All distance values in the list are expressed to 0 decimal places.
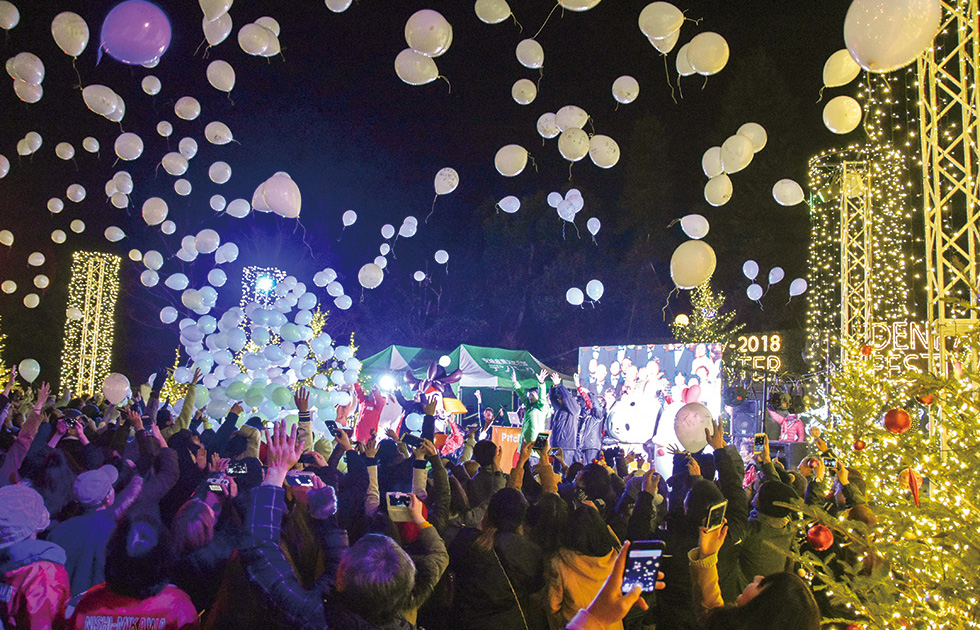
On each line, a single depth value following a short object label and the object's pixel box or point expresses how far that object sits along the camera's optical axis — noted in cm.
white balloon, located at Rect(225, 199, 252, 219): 1144
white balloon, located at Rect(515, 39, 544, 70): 873
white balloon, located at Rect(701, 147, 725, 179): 888
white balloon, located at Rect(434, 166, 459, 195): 1091
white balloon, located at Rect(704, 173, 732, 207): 880
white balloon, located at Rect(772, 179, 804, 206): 956
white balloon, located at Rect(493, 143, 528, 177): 933
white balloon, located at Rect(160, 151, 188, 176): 1014
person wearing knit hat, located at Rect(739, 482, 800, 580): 370
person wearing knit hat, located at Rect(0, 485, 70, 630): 248
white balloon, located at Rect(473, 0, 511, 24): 777
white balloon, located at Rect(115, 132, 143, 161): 938
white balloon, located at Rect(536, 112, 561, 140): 1046
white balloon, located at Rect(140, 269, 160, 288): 1169
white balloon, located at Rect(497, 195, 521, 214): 1298
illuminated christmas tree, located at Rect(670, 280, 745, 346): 2402
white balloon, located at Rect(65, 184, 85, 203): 1126
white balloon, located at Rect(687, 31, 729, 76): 743
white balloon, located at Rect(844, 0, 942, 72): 457
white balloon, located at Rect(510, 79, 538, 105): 935
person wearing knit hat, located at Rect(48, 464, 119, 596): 296
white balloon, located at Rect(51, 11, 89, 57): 729
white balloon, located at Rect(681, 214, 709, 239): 1086
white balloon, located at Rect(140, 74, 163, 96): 954
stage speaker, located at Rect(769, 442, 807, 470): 1122
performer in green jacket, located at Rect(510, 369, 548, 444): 1015
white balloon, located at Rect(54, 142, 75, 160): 1040
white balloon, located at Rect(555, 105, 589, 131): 907
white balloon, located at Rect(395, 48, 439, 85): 789
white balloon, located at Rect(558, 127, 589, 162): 872
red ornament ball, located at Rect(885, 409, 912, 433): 373
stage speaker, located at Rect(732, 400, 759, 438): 1368
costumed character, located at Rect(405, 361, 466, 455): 689
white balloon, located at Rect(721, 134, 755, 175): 827
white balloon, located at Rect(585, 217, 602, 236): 1284
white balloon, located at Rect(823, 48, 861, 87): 689
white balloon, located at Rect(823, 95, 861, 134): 718
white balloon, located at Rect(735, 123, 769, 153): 875
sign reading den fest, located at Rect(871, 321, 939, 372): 1423
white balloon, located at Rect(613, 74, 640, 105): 914
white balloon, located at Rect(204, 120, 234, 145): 933
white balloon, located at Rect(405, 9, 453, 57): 715
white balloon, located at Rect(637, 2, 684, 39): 702
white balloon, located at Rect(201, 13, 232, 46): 743
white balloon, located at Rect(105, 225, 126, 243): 1256
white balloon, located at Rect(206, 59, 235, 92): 865
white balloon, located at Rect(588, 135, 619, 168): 894
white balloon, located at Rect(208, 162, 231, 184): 1059
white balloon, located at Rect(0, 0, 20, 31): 770
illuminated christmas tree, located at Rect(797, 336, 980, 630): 224
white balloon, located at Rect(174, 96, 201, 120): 939
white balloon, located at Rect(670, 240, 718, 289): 903
